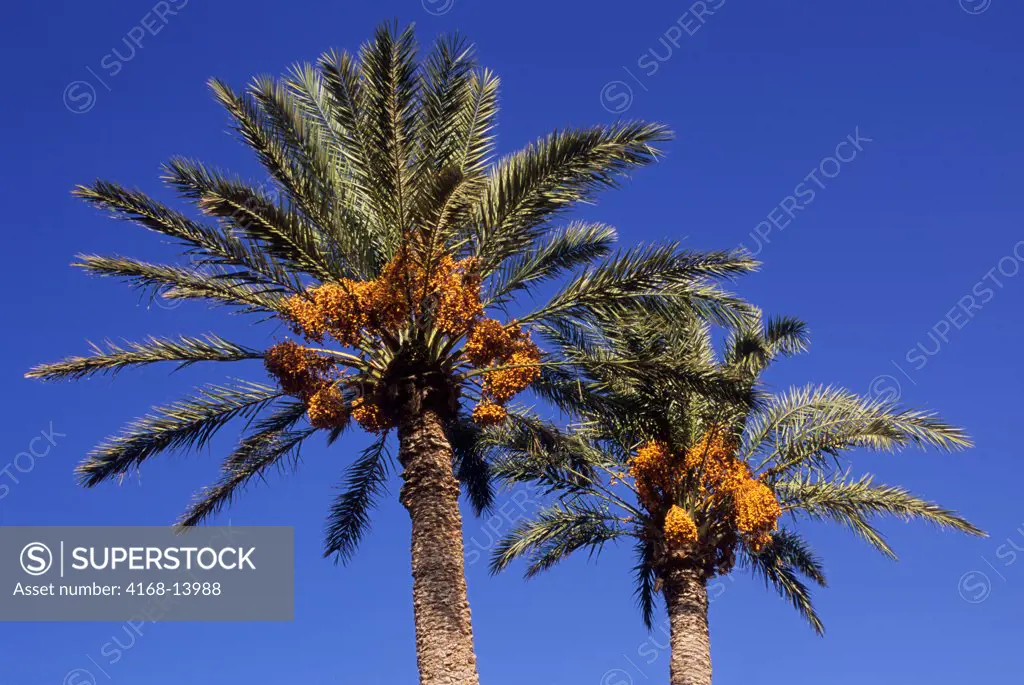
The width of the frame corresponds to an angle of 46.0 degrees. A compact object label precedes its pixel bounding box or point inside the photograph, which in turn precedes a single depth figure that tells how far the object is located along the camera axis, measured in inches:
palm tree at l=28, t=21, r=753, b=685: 510.6
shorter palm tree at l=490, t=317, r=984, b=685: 730.2
